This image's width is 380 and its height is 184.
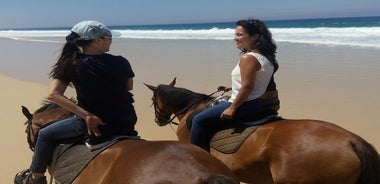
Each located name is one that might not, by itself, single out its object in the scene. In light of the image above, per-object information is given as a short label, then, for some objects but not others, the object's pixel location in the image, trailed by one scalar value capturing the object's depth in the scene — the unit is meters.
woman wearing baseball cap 3.16
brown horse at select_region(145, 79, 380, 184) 3.15
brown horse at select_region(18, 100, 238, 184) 2.44
